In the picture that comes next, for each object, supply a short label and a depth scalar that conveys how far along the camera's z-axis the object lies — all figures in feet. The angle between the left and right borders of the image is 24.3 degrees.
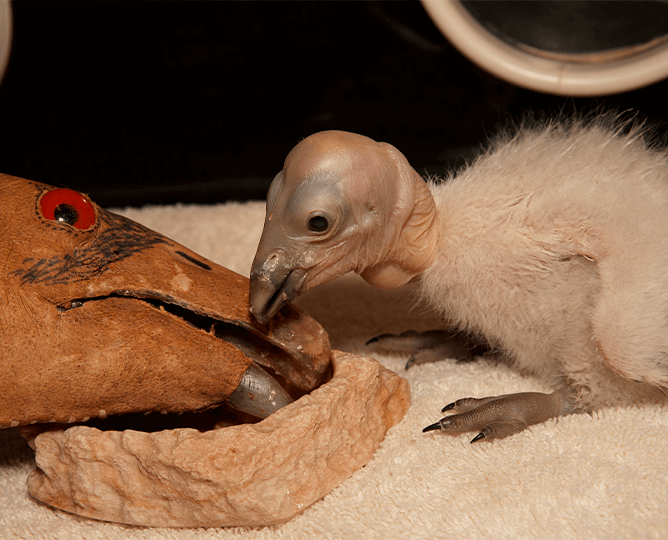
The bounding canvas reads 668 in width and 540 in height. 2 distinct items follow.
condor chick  1.77
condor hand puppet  1.71
